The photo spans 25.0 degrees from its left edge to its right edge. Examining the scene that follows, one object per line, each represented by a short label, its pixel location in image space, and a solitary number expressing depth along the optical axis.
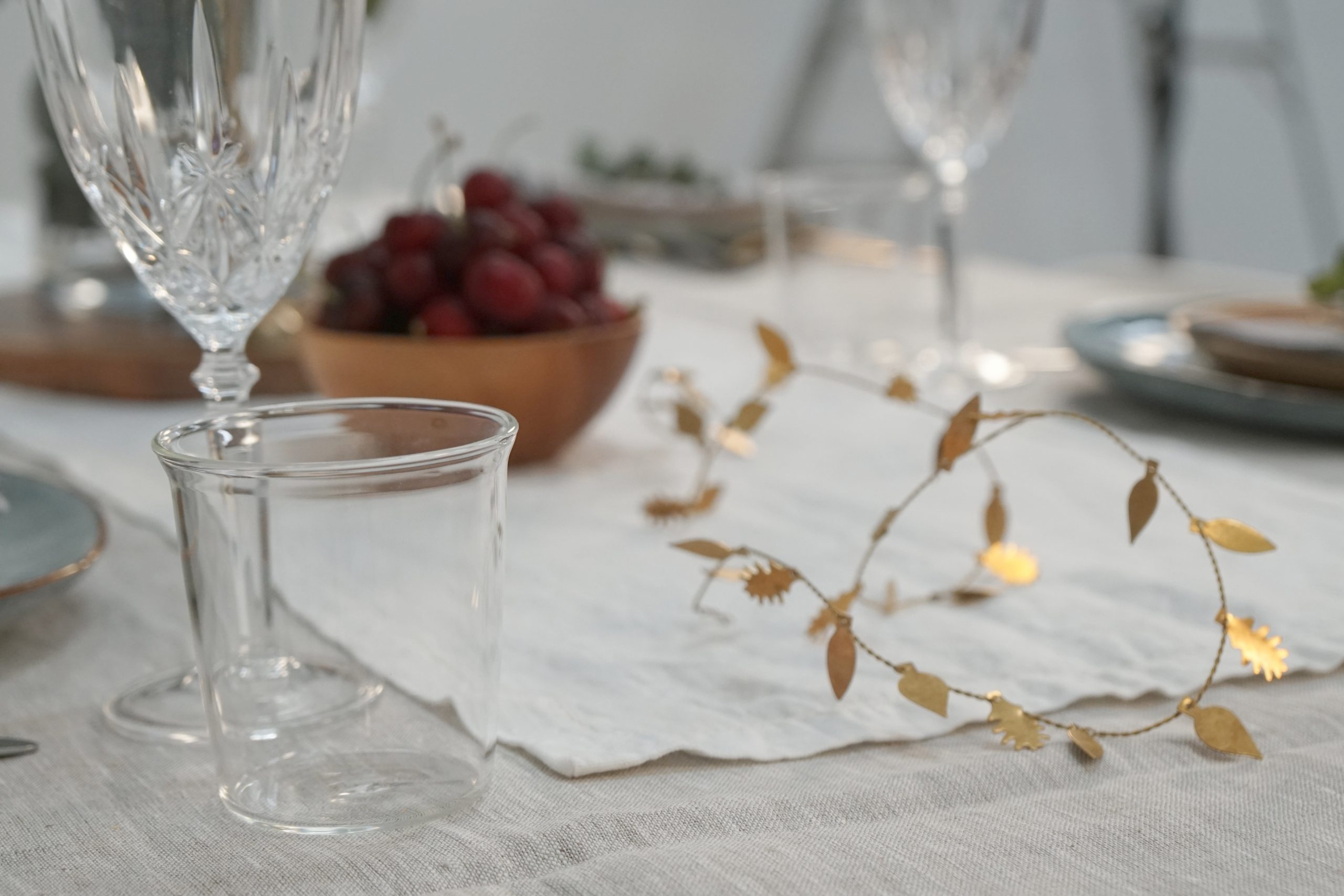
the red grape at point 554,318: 1.05
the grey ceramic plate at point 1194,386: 1.04
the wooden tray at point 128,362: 1.24
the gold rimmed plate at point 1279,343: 1.02
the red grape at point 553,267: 1.05
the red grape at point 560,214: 1.07
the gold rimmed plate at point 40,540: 0.81
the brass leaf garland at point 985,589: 0.76
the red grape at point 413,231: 1.05
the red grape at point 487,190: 1.07
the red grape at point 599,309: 1.06
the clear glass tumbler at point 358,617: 0.72
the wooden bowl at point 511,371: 1.03
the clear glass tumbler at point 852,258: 1.26
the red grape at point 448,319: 1.04
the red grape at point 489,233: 1.03
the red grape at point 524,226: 1.05
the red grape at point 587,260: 1.07
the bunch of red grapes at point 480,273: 1.04
